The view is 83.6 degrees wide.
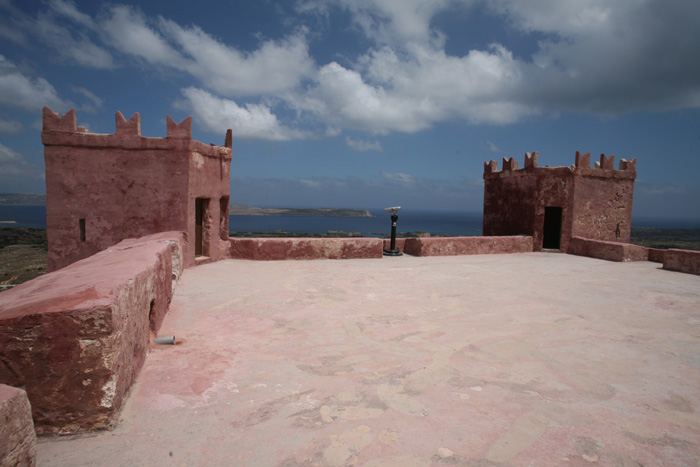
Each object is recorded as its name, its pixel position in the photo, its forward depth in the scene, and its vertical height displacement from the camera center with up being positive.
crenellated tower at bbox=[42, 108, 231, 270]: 8.35 +0.46
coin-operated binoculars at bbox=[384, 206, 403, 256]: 11.02 -0.63
